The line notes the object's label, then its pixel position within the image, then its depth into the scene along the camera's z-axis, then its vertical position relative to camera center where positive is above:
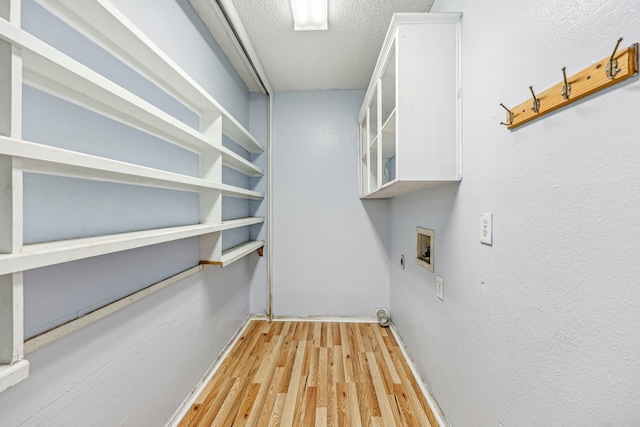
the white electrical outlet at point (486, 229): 1.04 -0.07
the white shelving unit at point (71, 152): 0.59 +0.28
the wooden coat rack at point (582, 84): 0.55 +0.31
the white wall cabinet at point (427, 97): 1.28 +0.56
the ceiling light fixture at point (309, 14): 1.72 +1.34
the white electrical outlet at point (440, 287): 1.49 -0.43
